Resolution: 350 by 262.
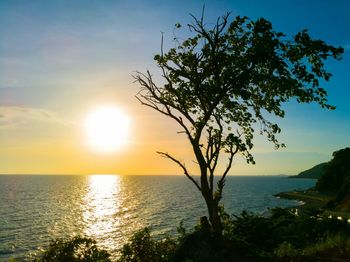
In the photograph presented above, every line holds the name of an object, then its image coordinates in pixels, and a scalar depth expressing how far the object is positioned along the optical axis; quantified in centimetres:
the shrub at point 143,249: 2106
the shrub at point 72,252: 2112
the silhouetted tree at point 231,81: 1645
